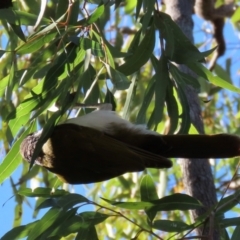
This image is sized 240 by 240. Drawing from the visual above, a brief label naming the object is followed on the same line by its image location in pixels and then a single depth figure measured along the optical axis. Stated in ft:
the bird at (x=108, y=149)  14.48
